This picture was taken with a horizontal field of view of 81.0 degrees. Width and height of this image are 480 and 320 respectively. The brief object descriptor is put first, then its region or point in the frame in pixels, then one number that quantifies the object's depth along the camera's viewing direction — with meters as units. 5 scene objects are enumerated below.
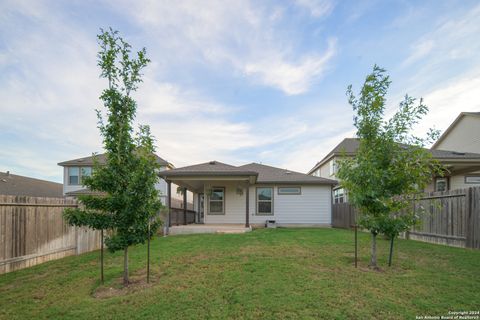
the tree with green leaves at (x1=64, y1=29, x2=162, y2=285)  4.96
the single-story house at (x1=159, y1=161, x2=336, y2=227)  15.34
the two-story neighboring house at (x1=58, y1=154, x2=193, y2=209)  21.45
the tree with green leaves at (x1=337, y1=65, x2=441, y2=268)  5.66
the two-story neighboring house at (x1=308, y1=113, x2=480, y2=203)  15.48
